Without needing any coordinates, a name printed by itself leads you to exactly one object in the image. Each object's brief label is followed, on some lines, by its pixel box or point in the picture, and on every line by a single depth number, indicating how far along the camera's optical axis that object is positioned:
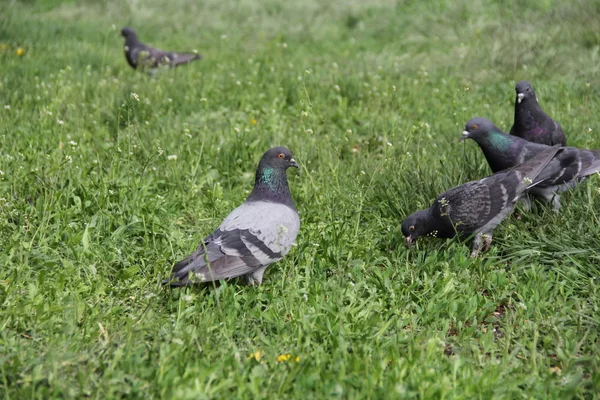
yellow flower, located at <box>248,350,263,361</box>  3.30
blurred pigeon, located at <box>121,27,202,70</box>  8.16
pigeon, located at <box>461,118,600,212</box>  4.88
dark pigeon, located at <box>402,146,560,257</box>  4.52
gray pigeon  3.93
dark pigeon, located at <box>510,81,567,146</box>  5.40
